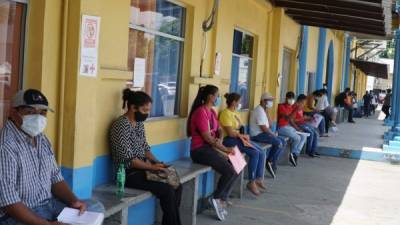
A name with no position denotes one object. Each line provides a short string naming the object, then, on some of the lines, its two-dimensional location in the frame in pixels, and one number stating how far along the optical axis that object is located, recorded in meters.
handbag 4.81
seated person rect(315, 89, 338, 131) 14.88
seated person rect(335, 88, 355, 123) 20.36
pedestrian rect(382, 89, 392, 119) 24.64
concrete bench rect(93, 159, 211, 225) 4.18
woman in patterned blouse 4.75
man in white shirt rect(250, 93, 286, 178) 8.64
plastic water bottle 4.56
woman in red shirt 6.21
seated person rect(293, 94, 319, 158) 10.94
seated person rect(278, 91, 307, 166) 10.17
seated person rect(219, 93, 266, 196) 7.31
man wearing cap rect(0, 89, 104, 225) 3.13
